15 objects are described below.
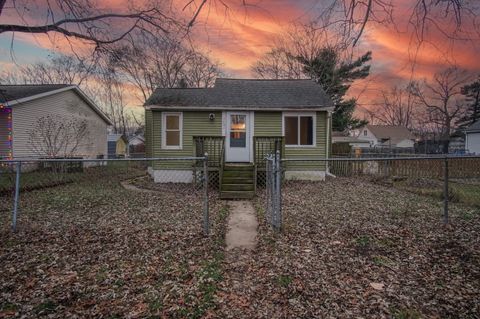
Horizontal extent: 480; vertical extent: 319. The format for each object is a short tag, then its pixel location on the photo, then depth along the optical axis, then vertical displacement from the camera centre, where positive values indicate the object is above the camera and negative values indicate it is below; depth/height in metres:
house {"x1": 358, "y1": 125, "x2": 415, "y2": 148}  52.41 +3.60
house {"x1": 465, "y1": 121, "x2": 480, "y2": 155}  23.30 +1.40
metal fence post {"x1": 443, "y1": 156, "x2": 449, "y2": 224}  5.16 -0.70
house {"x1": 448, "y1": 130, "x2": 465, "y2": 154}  41.06 +2.22
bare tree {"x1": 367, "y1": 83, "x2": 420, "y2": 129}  55.62 +8.70
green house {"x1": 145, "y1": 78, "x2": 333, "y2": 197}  12.09 +1.11
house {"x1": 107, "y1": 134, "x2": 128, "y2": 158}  33.50 +0.98
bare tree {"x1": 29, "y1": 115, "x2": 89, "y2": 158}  15.33 +0.88
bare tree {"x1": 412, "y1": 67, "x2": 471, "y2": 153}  36.62 +7.02
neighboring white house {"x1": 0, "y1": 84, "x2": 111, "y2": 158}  14.50 +2.20
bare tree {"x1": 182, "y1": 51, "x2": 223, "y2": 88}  29.92 +8.59
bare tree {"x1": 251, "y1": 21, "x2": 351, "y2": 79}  27.59 +9.48
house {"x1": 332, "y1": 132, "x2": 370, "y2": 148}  40.78 +2.21
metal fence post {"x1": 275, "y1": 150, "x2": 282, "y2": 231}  5.17 -0.69
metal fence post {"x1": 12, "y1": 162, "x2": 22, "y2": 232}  5.28 -0.97
